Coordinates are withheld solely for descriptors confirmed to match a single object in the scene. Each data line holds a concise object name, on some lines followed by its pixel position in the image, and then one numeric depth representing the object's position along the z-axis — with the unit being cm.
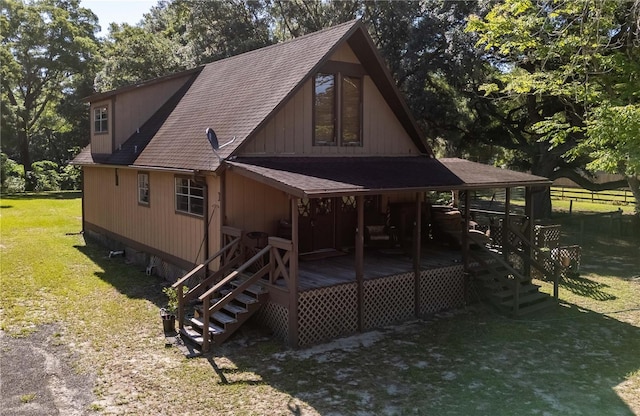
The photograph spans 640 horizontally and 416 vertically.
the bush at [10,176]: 3659
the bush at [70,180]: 4228
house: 966
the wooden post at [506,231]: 1283
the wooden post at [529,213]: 1342
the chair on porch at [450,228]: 1355
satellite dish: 1035
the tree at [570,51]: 1370
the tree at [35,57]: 3959
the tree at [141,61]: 3188
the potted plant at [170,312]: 964
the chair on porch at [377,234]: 1330
